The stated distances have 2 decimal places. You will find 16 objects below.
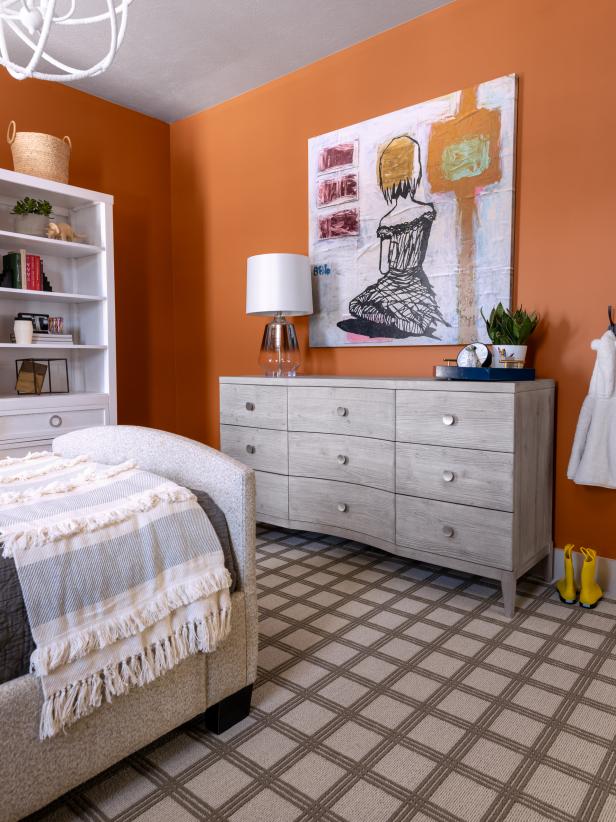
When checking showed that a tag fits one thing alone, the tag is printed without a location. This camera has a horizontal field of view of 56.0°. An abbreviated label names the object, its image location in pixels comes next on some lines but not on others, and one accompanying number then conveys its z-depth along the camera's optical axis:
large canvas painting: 2.66
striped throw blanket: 1.14
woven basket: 3.07
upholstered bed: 1.11
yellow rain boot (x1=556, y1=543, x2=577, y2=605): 2.34
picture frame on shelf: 3.23
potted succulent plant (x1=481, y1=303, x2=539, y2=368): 2.41
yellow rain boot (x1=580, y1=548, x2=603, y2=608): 2.29
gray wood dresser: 2.23
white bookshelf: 3.04
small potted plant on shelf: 3.12
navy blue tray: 2.29
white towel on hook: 2.29
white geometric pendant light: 1.36
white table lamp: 3.06
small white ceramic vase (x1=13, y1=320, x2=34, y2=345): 3.12
